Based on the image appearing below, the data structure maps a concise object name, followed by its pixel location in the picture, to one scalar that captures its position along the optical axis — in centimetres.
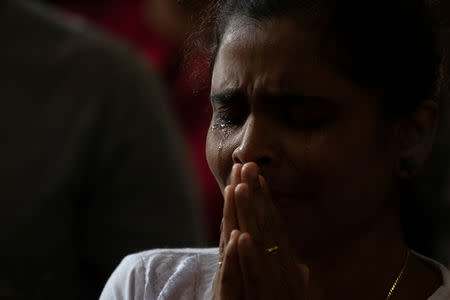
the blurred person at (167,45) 575
